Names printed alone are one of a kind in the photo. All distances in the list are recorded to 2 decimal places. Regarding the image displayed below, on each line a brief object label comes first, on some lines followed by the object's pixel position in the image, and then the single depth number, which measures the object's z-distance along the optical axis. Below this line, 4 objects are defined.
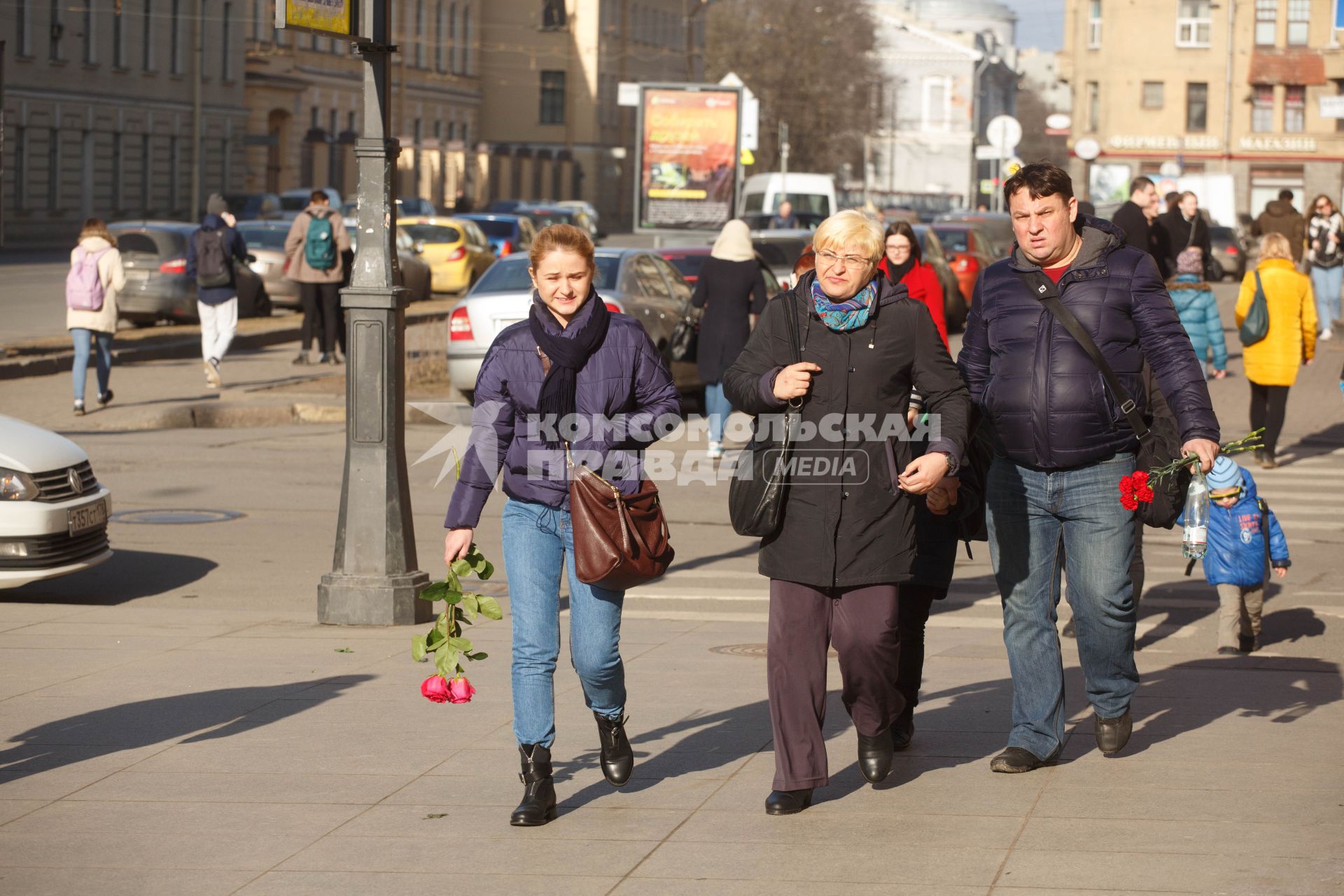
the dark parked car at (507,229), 39.03
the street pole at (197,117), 63.78
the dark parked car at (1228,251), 48.09
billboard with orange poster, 34.25
